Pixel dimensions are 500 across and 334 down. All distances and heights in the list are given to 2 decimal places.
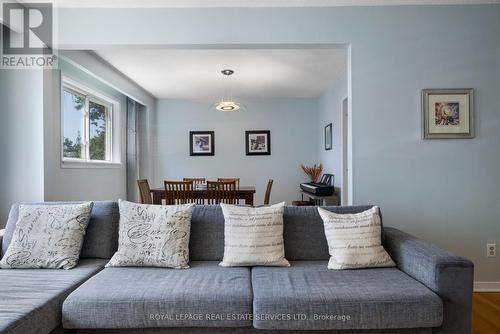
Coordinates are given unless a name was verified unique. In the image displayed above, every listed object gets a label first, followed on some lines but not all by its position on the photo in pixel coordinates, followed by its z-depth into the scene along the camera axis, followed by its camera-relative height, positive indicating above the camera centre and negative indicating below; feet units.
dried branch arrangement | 18.54 -0.30
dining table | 11.59 -1.04
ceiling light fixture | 14.40 +2.88
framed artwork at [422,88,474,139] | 8.18 +1.55
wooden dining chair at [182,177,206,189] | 15.93 -0.72
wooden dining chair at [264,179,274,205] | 13.55 -1.21
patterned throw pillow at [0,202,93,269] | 6.23 -1.45
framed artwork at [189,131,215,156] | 19.76 +1.49
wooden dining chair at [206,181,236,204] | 11.47 -0.96
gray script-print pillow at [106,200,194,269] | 6.28 -1.45
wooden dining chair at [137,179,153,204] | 12.15 -1.00
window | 12.12 +1.80
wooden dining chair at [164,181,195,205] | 11.47 -0.98
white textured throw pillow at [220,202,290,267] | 6.35 -1.50
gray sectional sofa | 4.89 -2.13
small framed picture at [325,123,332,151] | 16.38 +1.57
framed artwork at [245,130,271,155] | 19.70 +1.54
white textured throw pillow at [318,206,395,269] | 6.20 -1.54
